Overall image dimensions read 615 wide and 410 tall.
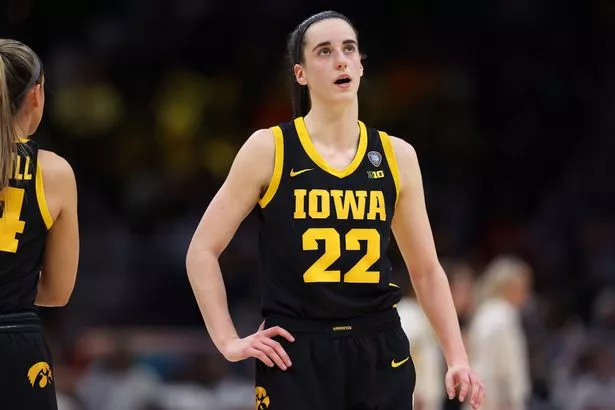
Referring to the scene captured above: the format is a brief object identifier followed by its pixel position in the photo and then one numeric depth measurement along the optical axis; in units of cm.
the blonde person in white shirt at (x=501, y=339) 1931
